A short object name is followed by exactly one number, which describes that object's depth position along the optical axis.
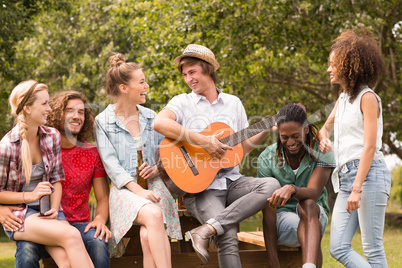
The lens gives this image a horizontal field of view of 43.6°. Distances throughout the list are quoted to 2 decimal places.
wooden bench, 3.88
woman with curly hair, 3.28
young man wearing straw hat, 3.55
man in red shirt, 3.84
